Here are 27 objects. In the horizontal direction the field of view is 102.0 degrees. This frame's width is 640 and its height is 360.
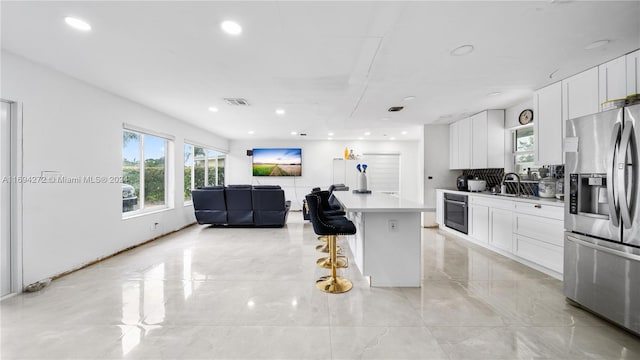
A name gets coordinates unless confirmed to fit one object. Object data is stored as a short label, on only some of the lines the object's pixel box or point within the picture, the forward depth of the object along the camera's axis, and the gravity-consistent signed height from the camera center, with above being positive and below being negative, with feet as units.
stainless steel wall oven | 15.72 -2.08
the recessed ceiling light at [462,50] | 8.05 +4.14
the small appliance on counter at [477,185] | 16.53 -0.33
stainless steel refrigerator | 6.31 -0.95
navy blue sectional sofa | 18.54 -1.86
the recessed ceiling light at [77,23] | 6.67 +4.13
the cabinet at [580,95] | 9.32 +3.25
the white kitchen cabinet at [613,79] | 8.46 +3.39
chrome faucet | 14.28 +0.11
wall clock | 13.51 +3.36
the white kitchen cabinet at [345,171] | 28.60 +0.90
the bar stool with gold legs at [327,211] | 11.33 -1.48
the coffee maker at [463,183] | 18.11 -0.22
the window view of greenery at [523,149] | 14.19 +1.78
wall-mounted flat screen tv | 28.43 +1.94
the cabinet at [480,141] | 15.46 +2.50
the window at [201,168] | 21.01 +1.12
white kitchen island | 9.22 -2.44
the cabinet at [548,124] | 10.78 +2.41
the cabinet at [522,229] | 10.03 -2.24
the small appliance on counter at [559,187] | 11.60 -0.32
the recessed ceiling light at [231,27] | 6.81 +4.11
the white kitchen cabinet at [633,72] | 8.11 +3.41
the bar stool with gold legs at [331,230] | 8.34 -1.67
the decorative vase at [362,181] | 13.29 -0.07
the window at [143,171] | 14.36 +0.51
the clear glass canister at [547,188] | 11.80 -0.38
